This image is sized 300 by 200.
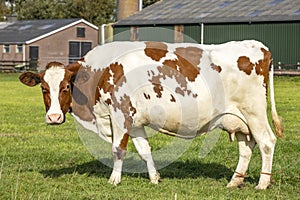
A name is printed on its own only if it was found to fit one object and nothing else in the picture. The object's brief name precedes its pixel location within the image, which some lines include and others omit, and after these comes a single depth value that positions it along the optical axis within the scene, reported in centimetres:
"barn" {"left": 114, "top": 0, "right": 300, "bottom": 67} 4728
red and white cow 884
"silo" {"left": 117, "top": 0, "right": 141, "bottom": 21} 5775
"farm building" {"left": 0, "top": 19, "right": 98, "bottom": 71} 7188
